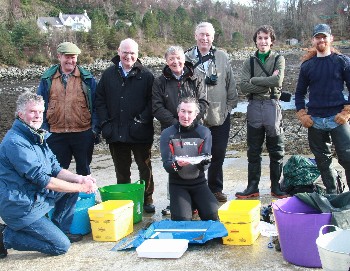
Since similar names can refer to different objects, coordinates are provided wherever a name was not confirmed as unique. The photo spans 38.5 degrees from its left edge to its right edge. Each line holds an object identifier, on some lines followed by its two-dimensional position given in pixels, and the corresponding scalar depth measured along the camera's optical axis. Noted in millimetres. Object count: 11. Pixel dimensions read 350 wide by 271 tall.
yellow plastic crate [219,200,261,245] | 4418
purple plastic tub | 3787
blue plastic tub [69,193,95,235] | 4934
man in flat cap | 5617
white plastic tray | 4223
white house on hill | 83500
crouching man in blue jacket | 4242
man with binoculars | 5691
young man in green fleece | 5652
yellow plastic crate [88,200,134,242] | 4719
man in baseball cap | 5121
